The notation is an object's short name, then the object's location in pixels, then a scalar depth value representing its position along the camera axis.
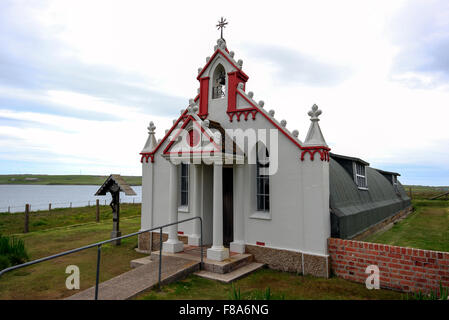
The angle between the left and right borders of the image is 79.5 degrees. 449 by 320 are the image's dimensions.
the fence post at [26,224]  16.06
